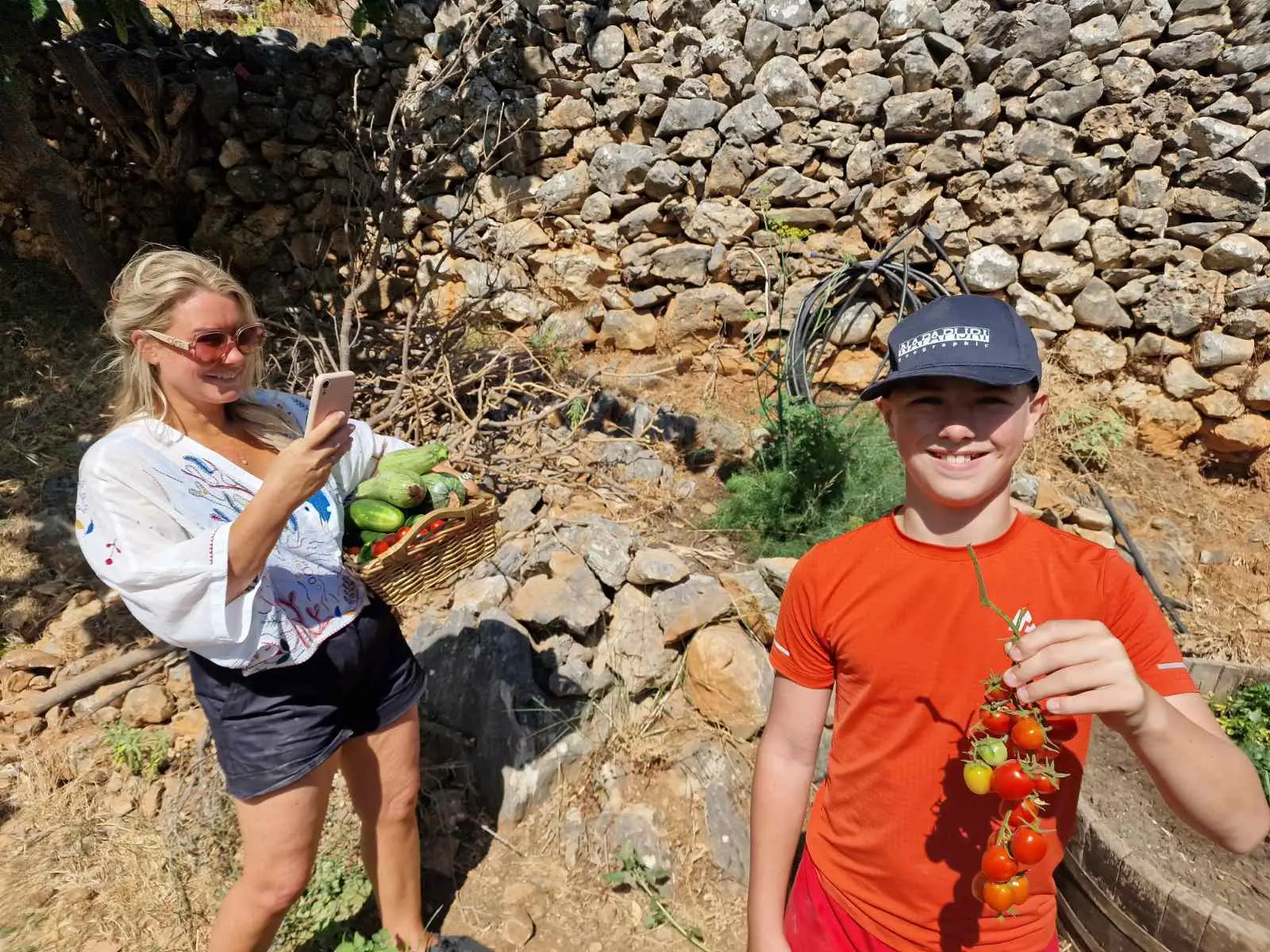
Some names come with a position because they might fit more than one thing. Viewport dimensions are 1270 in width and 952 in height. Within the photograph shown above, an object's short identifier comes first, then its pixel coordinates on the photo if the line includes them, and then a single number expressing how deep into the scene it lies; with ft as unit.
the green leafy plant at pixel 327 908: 7.52
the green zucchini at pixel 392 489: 6.81
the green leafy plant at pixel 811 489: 11.94
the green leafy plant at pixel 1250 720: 8.35
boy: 3.78
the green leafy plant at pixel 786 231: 15.49
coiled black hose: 15.10
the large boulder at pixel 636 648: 9.93
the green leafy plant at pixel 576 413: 14.71
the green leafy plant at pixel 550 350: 18.15
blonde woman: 4.55
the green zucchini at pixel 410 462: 7.11
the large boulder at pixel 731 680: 9.30
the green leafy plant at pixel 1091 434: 15.84
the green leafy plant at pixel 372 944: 6.83
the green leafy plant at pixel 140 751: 9.61
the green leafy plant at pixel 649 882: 8.00
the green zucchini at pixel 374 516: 6.57
